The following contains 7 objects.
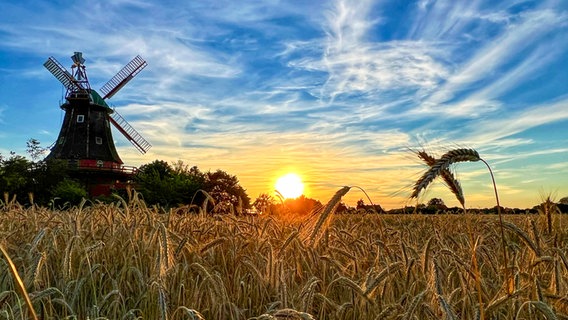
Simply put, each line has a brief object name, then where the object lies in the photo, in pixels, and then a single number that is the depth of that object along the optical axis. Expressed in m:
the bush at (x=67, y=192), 40.98
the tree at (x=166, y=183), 43.28
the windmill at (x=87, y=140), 52.16
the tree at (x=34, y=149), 56.51
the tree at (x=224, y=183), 41.66
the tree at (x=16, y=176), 42.28
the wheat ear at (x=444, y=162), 2.72
